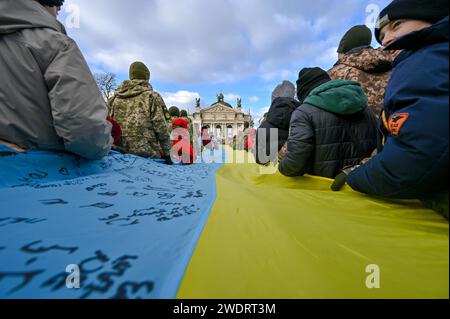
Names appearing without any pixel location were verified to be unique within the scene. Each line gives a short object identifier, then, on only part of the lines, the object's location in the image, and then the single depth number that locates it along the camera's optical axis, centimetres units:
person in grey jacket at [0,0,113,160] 101
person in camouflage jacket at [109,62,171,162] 263
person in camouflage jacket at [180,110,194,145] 697
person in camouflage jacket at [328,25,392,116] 163
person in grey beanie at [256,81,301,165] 207
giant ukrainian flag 41
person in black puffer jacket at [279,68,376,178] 128
